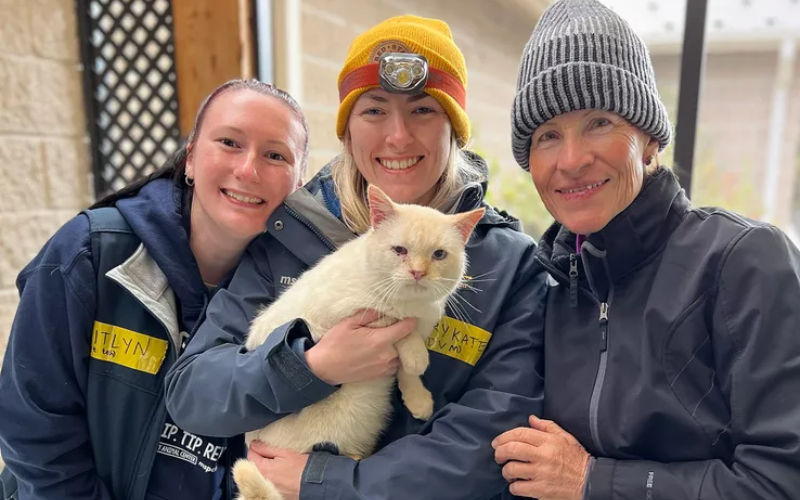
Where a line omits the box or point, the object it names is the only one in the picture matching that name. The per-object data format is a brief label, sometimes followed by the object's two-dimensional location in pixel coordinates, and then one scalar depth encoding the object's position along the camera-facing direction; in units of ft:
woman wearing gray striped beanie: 3.35
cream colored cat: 4.04
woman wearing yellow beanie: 3.91
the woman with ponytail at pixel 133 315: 4.38
